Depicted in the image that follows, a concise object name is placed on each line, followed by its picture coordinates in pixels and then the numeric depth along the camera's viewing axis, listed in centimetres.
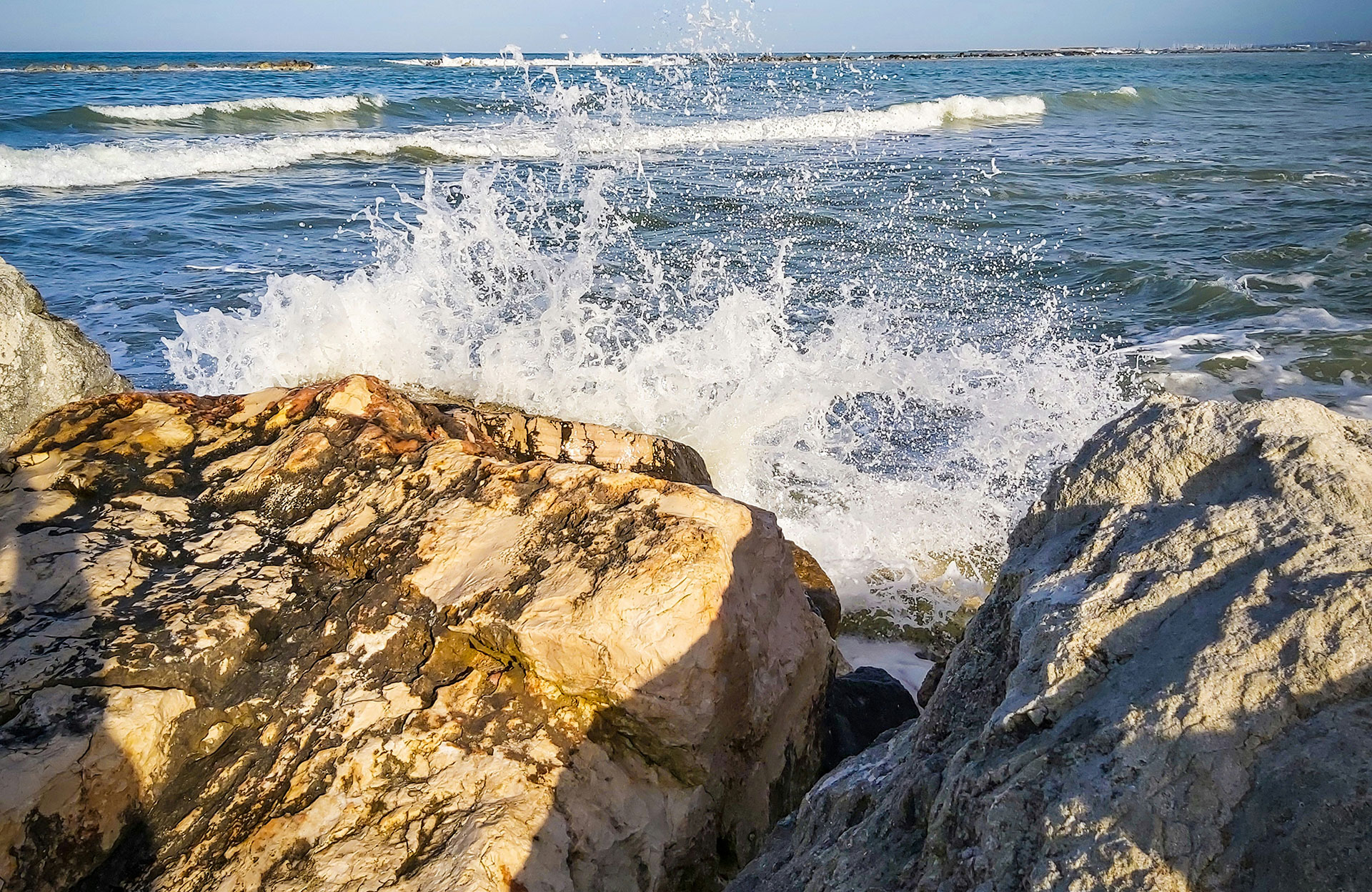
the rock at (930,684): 214
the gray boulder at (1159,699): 102
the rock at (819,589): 333
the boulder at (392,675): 172
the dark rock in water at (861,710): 262
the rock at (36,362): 288
